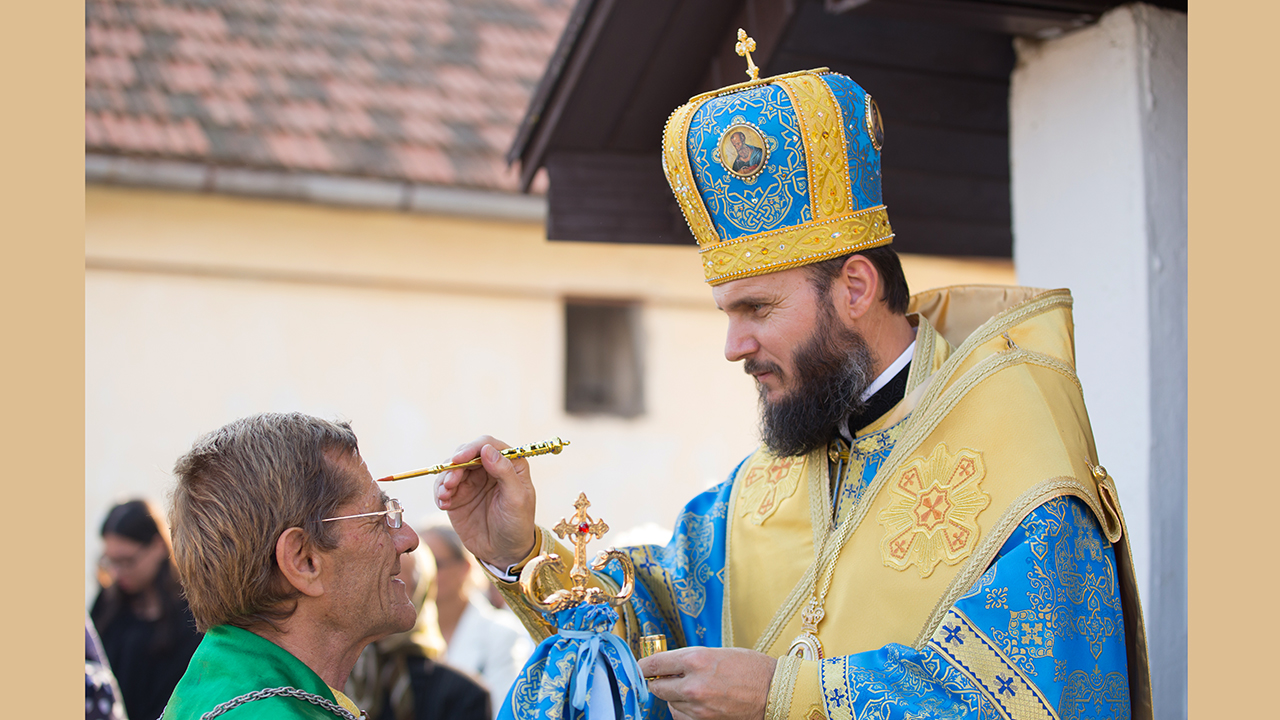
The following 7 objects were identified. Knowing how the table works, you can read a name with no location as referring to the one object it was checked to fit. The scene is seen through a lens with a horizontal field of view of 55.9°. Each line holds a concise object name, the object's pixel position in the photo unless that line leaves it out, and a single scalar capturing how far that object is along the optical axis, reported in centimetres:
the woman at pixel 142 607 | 566
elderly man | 244
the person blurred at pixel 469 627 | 602
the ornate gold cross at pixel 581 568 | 281
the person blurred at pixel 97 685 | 435
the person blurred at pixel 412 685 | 508
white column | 392
